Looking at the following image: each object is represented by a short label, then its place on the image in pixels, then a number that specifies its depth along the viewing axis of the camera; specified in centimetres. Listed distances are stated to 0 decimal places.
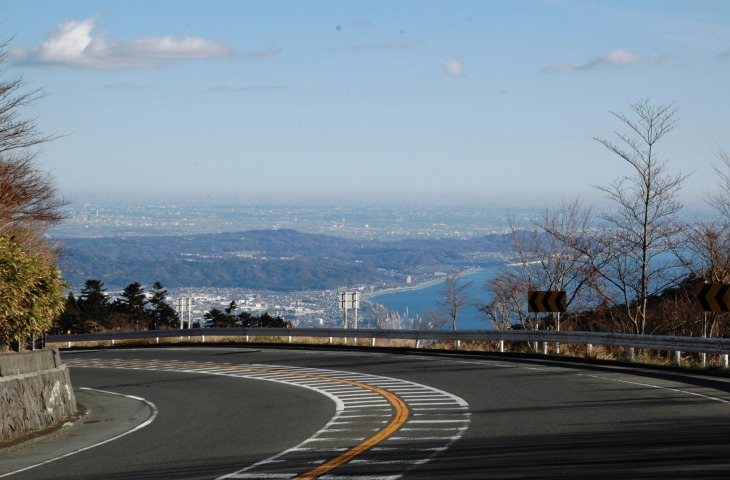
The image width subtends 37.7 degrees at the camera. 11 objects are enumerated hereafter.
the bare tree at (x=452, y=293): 7685
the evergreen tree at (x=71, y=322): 6919
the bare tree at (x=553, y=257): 4612
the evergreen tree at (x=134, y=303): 7900
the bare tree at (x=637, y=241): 3719
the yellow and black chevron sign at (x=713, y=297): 2578
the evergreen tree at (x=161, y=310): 7744
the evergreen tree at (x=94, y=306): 7112
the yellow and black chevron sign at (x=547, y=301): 3356
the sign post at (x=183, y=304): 5306
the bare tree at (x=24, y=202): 3397
